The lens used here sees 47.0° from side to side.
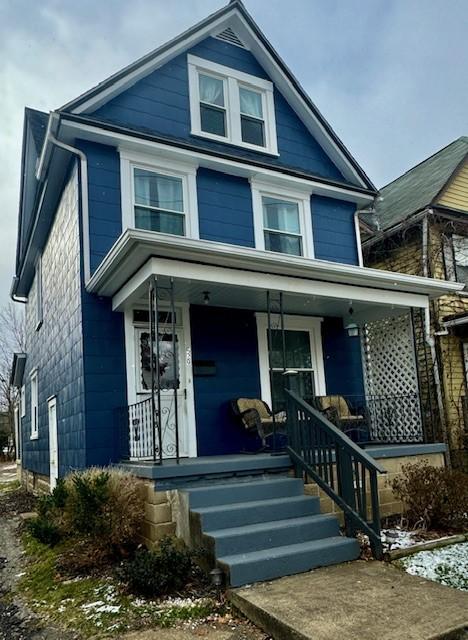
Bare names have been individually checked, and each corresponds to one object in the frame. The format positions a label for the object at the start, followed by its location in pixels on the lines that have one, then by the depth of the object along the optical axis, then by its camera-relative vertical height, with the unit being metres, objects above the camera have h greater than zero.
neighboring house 10.71 +3.06
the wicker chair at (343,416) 7.91 -0.29
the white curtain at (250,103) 9.98 +5.55
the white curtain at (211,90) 9.59 +5.60
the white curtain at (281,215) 9.54 +3.30
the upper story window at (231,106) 9.44 +5.36
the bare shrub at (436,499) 6.02 -1.18
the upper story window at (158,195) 8.23 +3.33
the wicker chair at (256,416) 7.63 -0.18
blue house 6.30 +1.63
